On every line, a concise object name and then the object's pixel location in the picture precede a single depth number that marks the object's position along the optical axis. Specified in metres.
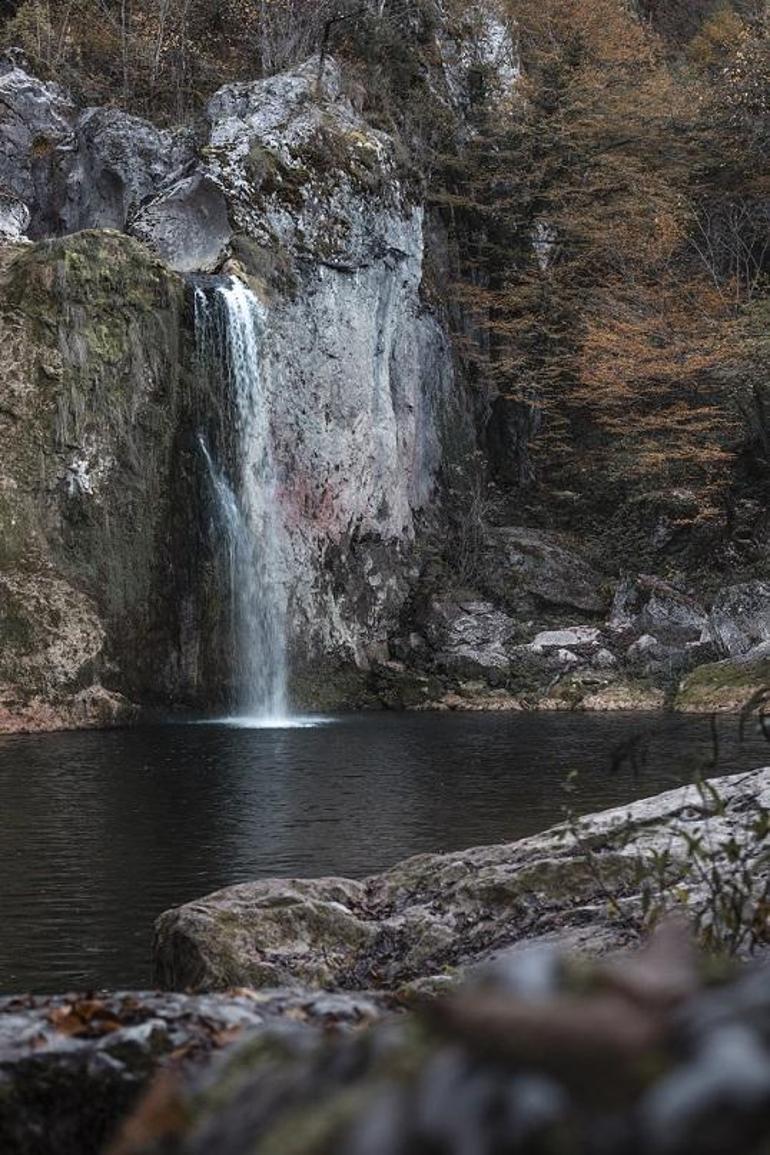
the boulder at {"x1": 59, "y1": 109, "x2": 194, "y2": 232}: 29.98
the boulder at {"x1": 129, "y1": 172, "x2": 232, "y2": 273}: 28.53
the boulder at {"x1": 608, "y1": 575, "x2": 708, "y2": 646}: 29.47
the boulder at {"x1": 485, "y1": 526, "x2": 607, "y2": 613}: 30.89
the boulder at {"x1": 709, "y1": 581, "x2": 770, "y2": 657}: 29.08
